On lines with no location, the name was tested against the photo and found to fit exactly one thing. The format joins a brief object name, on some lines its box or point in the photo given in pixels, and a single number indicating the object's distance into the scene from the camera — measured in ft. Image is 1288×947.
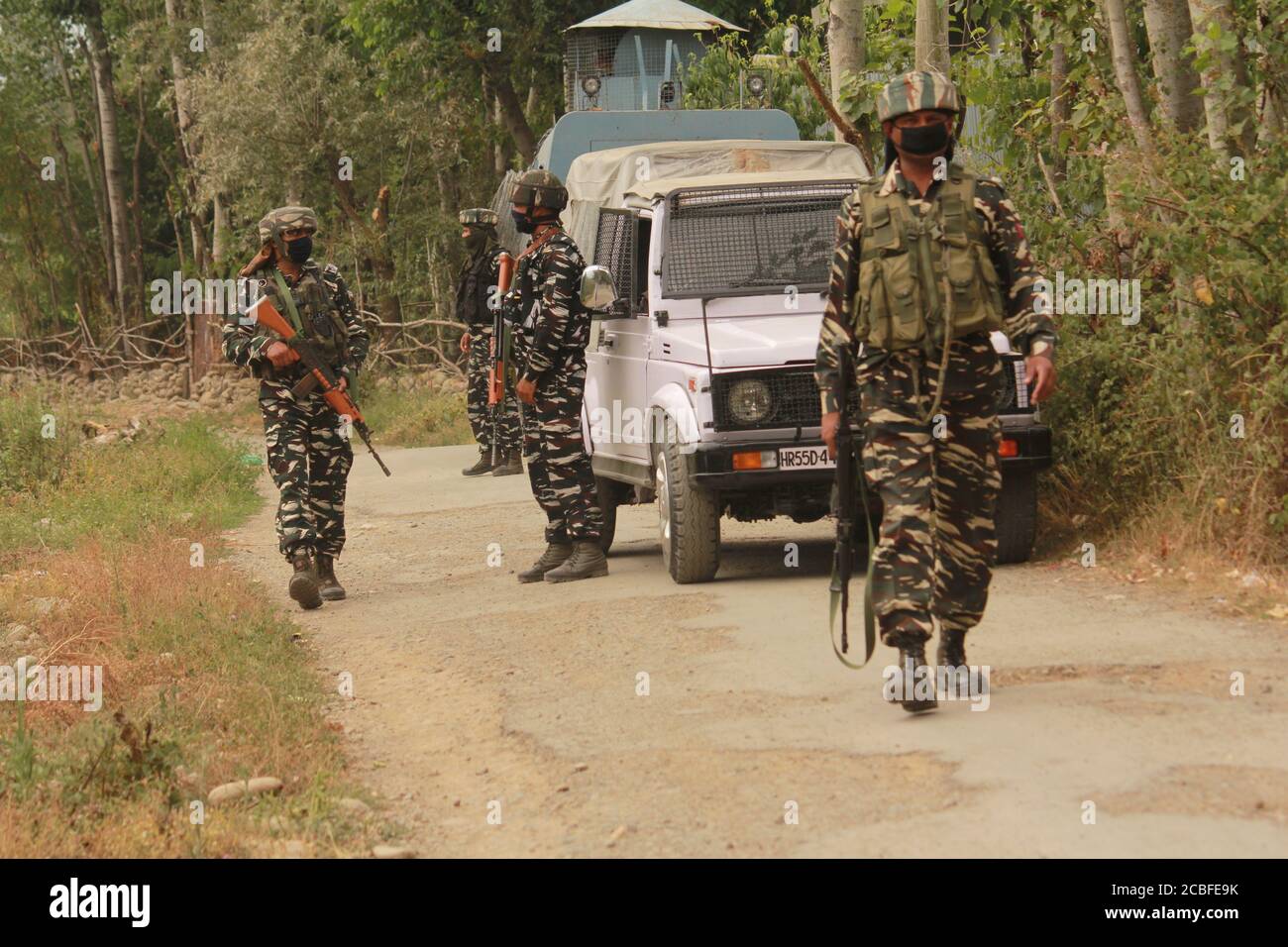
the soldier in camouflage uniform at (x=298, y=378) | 62.34
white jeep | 58.80
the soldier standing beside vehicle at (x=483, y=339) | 101.24
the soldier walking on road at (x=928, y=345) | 38.93
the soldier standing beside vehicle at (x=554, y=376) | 62.95
